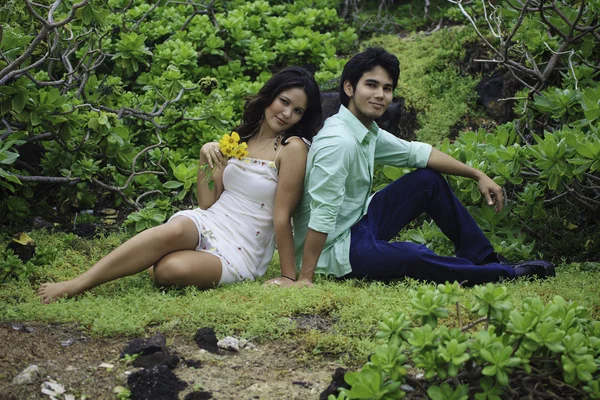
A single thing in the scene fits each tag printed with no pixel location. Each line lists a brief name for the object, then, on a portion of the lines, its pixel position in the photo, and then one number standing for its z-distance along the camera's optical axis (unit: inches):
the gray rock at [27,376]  105.4
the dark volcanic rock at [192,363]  114.7
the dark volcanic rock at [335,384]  102.4
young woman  147.7
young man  153.3
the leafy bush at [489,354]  90.0
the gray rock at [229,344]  121.3
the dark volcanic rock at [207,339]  121.4
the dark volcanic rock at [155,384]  104.8
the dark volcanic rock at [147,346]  115.3
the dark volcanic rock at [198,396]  104.3
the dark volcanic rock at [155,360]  112.2
